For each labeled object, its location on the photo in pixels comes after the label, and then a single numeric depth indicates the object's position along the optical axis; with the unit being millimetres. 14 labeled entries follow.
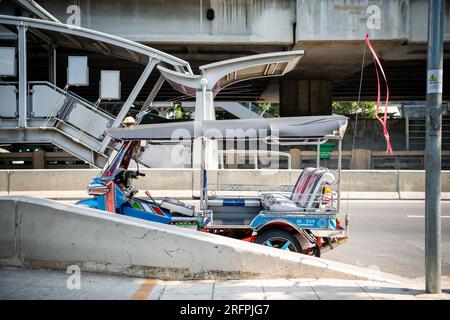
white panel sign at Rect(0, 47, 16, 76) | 16248
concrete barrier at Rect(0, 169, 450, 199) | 15555
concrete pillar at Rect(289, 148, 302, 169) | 18531
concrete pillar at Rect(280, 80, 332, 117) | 26984
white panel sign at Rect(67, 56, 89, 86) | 17641
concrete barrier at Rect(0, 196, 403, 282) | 5348
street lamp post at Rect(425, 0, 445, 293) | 5009
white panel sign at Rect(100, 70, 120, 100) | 18078
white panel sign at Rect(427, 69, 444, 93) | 4992
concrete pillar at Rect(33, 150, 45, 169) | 17922
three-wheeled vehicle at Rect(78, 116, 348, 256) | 6445
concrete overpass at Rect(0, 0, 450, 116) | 18469
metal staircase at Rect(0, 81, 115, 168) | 16500
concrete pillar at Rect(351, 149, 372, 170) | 18531
